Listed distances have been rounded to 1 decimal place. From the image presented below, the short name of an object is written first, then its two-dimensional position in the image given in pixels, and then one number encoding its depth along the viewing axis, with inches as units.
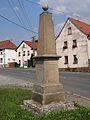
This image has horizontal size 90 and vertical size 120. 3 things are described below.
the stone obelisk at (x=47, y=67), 146.7
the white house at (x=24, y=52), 1172.5
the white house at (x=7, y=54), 1356.3
